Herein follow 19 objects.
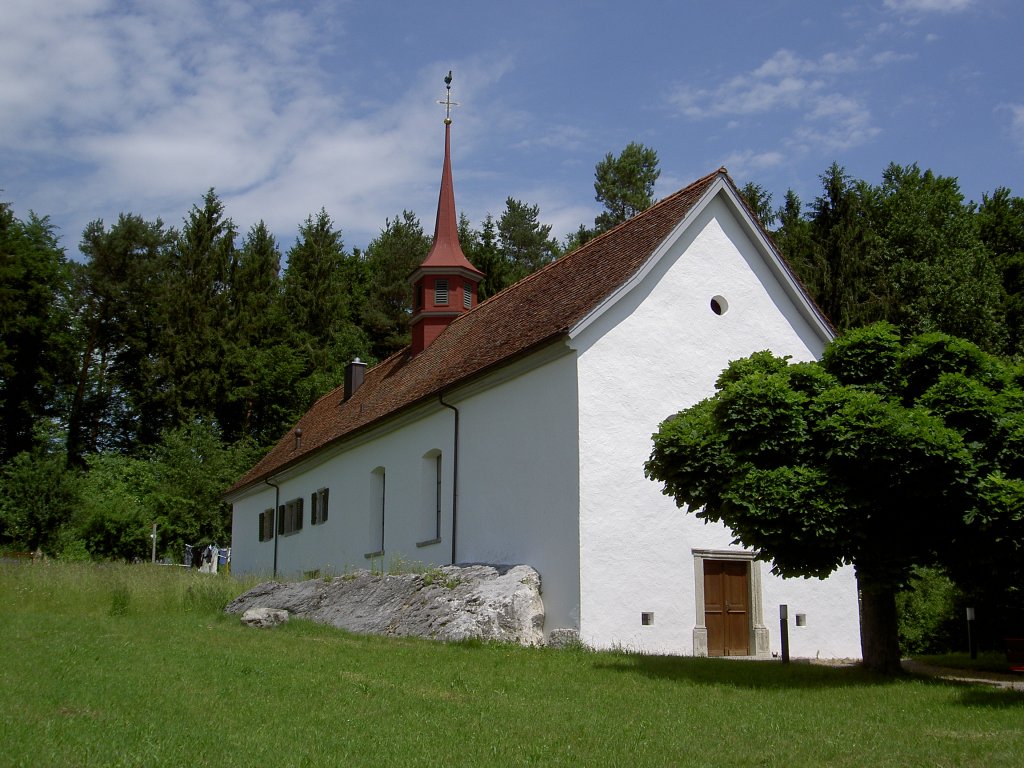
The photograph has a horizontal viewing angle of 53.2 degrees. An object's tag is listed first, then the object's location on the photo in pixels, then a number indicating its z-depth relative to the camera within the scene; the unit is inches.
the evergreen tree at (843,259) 1395.2
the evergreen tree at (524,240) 2087.8
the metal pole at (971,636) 652.7
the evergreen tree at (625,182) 1894.7
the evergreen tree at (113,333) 1878.7
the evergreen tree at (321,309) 1857.8
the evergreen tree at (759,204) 1708.9
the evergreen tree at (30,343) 1781.5
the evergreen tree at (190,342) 1839.3
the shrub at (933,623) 798.5
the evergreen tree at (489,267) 1830.7
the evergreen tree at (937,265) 1387.8
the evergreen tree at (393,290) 2017.7
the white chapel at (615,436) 644.1
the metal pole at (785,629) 544.7
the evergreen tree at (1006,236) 1595.7
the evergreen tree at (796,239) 1443.2
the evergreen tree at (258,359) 1863.9
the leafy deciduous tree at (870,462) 440.8
